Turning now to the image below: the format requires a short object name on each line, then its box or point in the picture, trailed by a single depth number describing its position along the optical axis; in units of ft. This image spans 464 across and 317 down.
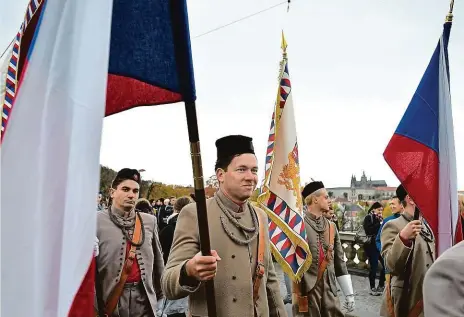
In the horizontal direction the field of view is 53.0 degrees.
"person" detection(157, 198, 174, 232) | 45.93
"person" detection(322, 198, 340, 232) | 19.03
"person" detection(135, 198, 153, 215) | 26.91
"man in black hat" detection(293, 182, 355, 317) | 16.37
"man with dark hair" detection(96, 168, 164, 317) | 14.03
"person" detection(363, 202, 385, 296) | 33.65
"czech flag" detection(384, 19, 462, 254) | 12.52
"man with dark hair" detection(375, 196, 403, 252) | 23.32
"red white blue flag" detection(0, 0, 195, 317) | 5.16
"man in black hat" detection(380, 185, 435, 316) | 14.12
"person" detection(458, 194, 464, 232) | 13.94
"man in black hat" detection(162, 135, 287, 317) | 9.78
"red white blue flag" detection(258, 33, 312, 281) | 16.56
